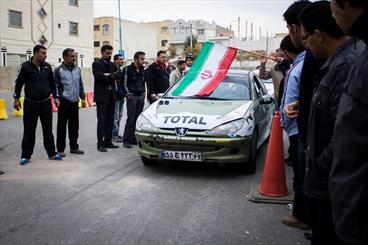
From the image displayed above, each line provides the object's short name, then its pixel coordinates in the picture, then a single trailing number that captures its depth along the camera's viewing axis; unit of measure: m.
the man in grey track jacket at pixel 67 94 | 7.07
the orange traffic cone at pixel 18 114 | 13.23
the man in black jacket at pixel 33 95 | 6.47
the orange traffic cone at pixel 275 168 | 4.95
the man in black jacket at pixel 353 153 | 1.44
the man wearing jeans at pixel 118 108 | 8.56
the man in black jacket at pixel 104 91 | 7.61
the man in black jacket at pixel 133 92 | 8.09
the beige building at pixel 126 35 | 68.44
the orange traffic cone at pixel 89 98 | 17.29
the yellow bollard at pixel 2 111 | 12.38
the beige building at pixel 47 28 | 35.41
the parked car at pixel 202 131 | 5.57
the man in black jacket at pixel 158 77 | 8.45
